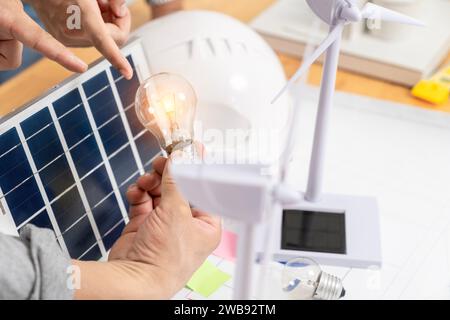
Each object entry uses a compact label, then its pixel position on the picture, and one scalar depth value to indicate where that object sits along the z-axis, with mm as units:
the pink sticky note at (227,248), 1126
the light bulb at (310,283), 1056
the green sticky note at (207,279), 1099
